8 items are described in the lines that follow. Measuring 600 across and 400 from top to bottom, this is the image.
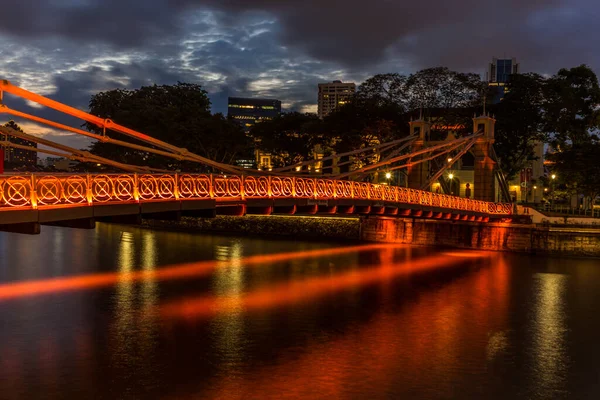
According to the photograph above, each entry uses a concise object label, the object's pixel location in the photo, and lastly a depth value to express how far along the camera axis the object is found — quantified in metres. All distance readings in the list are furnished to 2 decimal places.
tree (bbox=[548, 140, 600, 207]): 55.62
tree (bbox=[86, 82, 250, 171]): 68.56
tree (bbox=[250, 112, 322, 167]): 78.25
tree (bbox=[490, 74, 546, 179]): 62.69
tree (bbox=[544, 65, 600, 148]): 60.59
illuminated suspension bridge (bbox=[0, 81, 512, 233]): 18.88
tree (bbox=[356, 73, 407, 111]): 68.06
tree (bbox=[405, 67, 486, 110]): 66.00
